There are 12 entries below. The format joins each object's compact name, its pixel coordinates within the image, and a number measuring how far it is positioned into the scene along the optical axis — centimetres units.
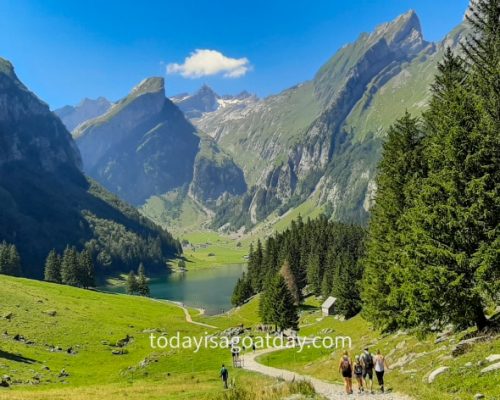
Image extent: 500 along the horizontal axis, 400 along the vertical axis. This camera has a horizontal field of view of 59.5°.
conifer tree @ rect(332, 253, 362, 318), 8662
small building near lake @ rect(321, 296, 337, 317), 9538
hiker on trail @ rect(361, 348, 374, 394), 2748
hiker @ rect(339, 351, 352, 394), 2600
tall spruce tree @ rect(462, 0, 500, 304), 2564
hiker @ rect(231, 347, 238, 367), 5176
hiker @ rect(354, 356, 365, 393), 2650
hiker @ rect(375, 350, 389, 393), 2648
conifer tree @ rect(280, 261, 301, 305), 11812
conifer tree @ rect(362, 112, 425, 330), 4106
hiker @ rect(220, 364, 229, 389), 3700
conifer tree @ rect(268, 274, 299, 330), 8331
